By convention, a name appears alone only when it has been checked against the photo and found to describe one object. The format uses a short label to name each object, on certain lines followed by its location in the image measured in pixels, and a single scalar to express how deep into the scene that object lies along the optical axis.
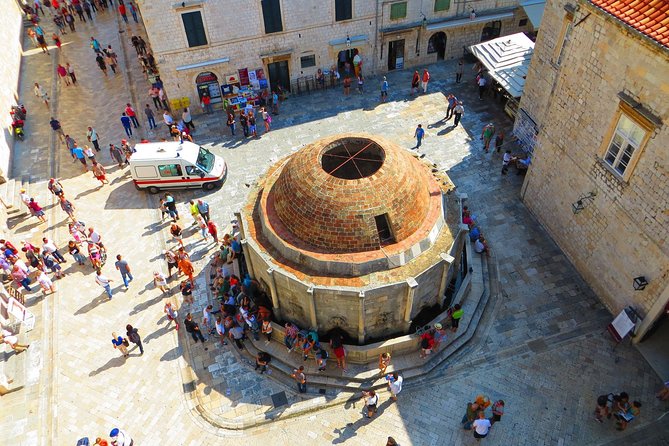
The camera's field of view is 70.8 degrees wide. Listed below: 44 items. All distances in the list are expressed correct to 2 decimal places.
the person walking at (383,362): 16.33
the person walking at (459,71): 29.89
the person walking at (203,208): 21.67
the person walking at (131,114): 27.56
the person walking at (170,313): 18.40
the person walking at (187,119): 27.36
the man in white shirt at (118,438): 14.73
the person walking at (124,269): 19.22
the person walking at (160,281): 19.36
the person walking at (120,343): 17.16
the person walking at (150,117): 27.40
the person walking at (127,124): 27.02
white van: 23.11
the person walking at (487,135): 24.69
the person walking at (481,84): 28.41
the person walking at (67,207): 22.50
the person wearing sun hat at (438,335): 16.80
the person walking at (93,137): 26.31
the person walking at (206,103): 28.69
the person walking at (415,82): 29.38
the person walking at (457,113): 26.34
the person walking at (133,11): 38.38
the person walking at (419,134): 25.23
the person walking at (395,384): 15.76
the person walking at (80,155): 25.19
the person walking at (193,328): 17.28
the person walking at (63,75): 31.77
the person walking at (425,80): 29.02
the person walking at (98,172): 24.39
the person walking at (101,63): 32.22
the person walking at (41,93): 30.50
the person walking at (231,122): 27.17
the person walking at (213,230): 21.06
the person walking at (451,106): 26.98
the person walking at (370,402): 15.42
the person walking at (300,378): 15.96
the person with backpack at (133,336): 17.06
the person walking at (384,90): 28.77
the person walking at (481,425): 14.41
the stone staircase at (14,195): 23.30
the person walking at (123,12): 38.31
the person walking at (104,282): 19.03
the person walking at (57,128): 27.34
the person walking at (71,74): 32.28
